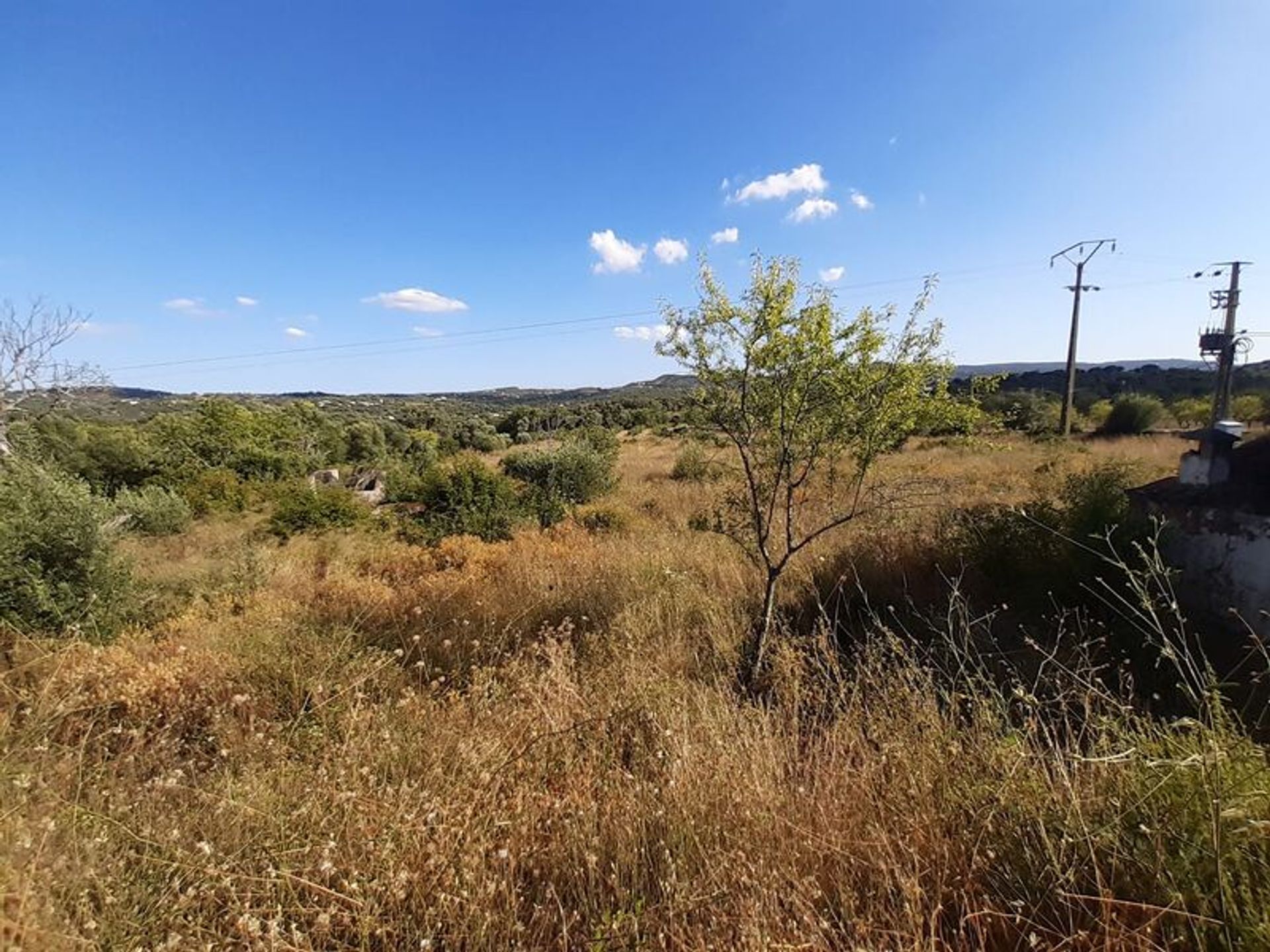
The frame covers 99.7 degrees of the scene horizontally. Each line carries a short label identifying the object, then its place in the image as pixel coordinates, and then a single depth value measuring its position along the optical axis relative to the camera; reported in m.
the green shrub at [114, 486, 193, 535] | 12.89
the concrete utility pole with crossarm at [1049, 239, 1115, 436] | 22.30
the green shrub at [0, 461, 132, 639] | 6.04
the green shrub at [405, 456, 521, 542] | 12.07
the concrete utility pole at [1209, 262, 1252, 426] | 15.91
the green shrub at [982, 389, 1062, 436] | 24.91
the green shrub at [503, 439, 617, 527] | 14.54
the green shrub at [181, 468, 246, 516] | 15.71
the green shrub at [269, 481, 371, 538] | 13.14
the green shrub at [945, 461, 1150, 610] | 6.24
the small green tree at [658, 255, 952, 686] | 4.56
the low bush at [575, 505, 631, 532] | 11.02
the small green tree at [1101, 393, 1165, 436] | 24.05
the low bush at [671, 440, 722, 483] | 14.10
